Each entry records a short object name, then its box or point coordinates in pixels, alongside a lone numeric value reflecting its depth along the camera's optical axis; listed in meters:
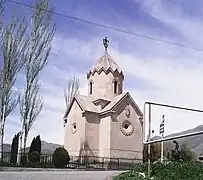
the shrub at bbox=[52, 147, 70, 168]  22.05
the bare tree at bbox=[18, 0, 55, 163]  23.46
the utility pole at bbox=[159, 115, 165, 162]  10.84
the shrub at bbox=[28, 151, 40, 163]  22.52
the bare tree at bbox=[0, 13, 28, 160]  22.07
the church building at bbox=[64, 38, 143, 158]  27.27
